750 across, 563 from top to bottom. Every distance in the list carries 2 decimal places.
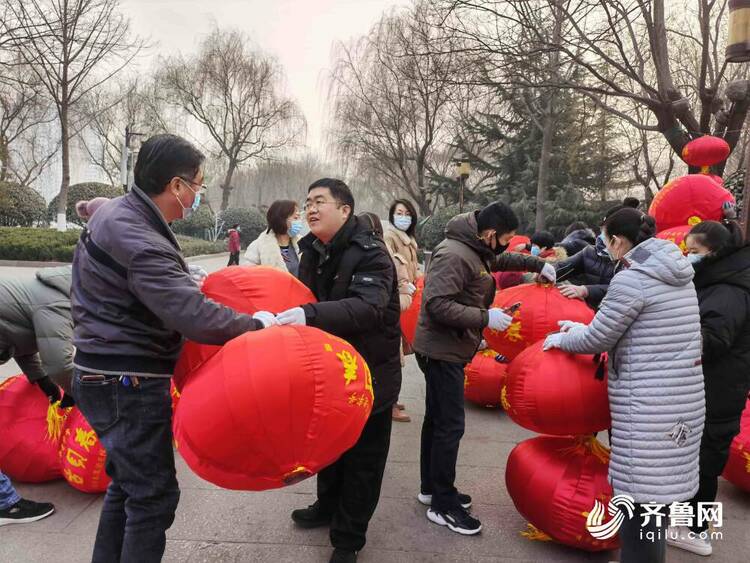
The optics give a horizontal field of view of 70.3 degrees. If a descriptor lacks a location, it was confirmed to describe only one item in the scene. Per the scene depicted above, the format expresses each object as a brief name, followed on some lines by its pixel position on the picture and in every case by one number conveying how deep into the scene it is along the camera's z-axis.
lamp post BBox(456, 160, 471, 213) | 17.11
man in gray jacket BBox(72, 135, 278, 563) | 1.83
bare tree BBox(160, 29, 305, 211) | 30.03
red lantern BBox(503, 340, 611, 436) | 2.56
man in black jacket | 2.41
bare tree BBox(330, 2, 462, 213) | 18.91
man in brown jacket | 2.94
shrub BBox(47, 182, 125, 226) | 25.80
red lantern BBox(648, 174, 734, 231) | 3.73
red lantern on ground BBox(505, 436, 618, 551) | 2.63
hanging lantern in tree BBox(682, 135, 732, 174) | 5.55
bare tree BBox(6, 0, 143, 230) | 18.03
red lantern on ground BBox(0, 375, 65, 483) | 3.27
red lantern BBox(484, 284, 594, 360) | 3.16
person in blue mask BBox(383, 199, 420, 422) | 4.60
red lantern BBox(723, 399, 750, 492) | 3.40
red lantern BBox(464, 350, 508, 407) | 5.02
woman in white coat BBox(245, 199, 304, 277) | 4.75
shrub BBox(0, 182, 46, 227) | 22.67
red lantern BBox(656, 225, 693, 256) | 3.54
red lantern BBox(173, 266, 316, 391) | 2.12
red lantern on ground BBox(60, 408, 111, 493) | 3.09
